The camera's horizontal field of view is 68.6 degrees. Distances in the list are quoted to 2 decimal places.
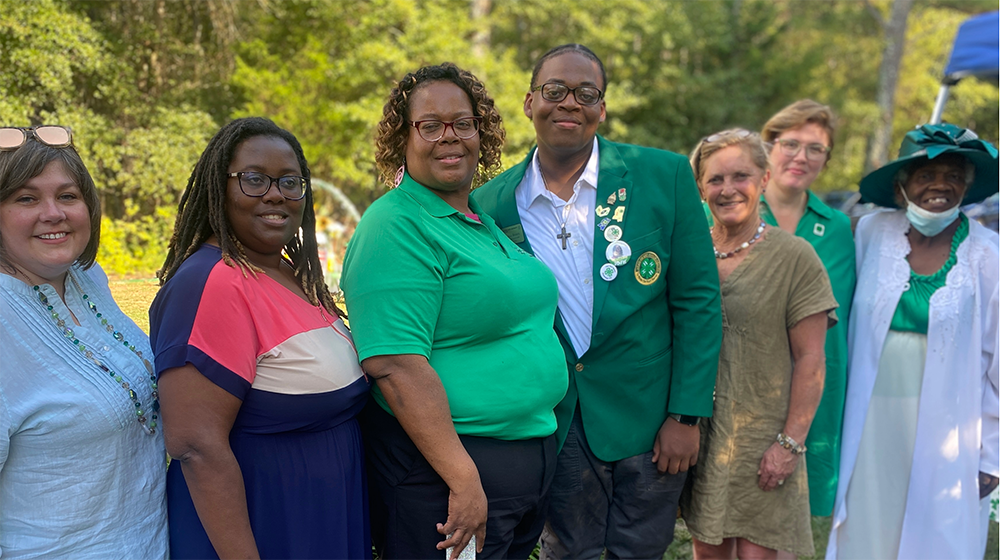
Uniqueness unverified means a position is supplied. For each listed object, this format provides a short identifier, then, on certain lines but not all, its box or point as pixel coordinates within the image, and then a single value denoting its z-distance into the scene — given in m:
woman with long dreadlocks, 1.86
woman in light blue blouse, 1.78
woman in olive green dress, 3.02
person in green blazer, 2.72
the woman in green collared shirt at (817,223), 3.53
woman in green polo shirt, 2.05
